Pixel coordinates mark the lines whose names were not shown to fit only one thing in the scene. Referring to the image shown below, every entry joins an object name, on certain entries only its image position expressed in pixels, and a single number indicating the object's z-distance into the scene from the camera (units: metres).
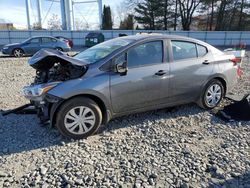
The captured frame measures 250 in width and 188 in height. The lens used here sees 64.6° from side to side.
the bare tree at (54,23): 35.94
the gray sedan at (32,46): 12.27
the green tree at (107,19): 30.38
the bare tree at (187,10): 30.34
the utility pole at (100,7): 28.58
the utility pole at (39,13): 31.84
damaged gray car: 3.01
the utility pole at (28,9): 29.95
